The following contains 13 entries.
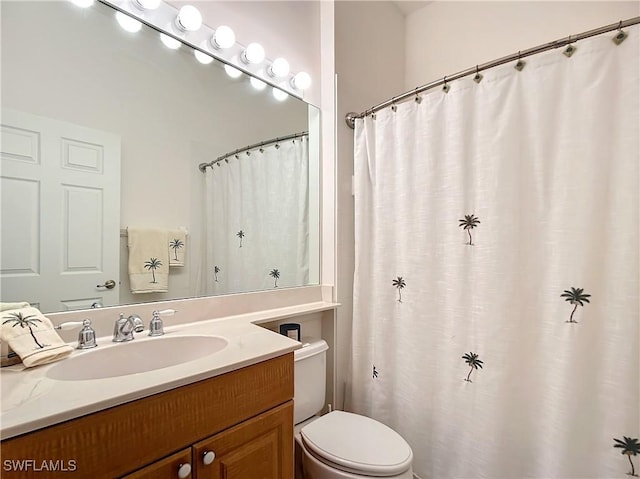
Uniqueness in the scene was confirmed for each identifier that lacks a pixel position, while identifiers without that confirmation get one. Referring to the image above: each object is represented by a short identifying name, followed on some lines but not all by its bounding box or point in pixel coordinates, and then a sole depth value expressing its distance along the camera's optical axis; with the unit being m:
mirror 0.89
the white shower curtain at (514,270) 0.98
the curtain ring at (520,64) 1.14
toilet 1.02
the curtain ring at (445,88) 1.32
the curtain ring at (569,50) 1.04
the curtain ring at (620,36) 0.96
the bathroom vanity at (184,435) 0.55
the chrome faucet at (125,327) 0.93
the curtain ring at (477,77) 1.23
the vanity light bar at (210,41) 1.13
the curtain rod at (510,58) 0.97
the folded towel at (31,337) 0.72
